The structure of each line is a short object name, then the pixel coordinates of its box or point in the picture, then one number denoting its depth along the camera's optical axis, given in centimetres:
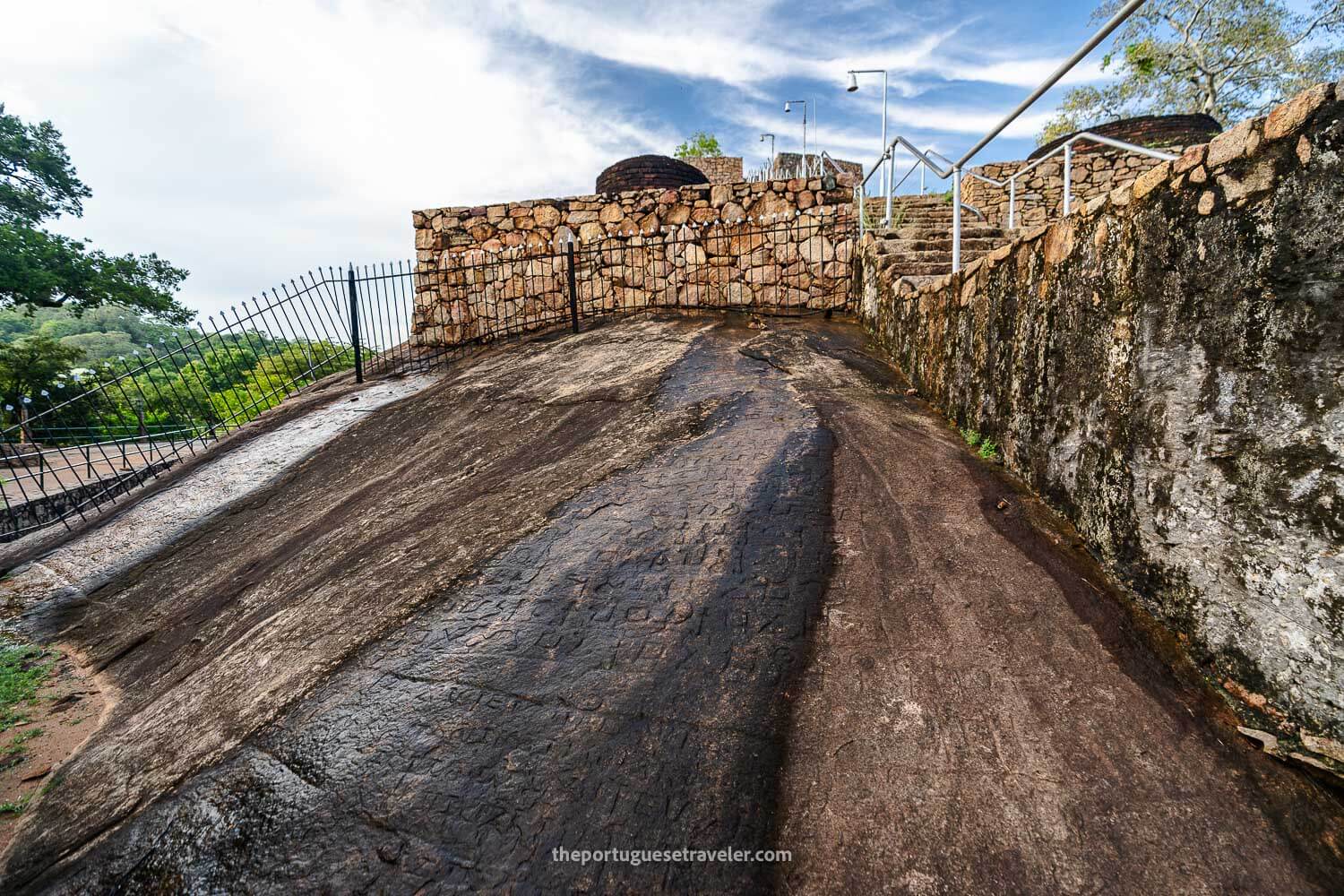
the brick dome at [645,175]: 1230
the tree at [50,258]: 1578
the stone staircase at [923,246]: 687
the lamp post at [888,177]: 805
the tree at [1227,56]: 1784
